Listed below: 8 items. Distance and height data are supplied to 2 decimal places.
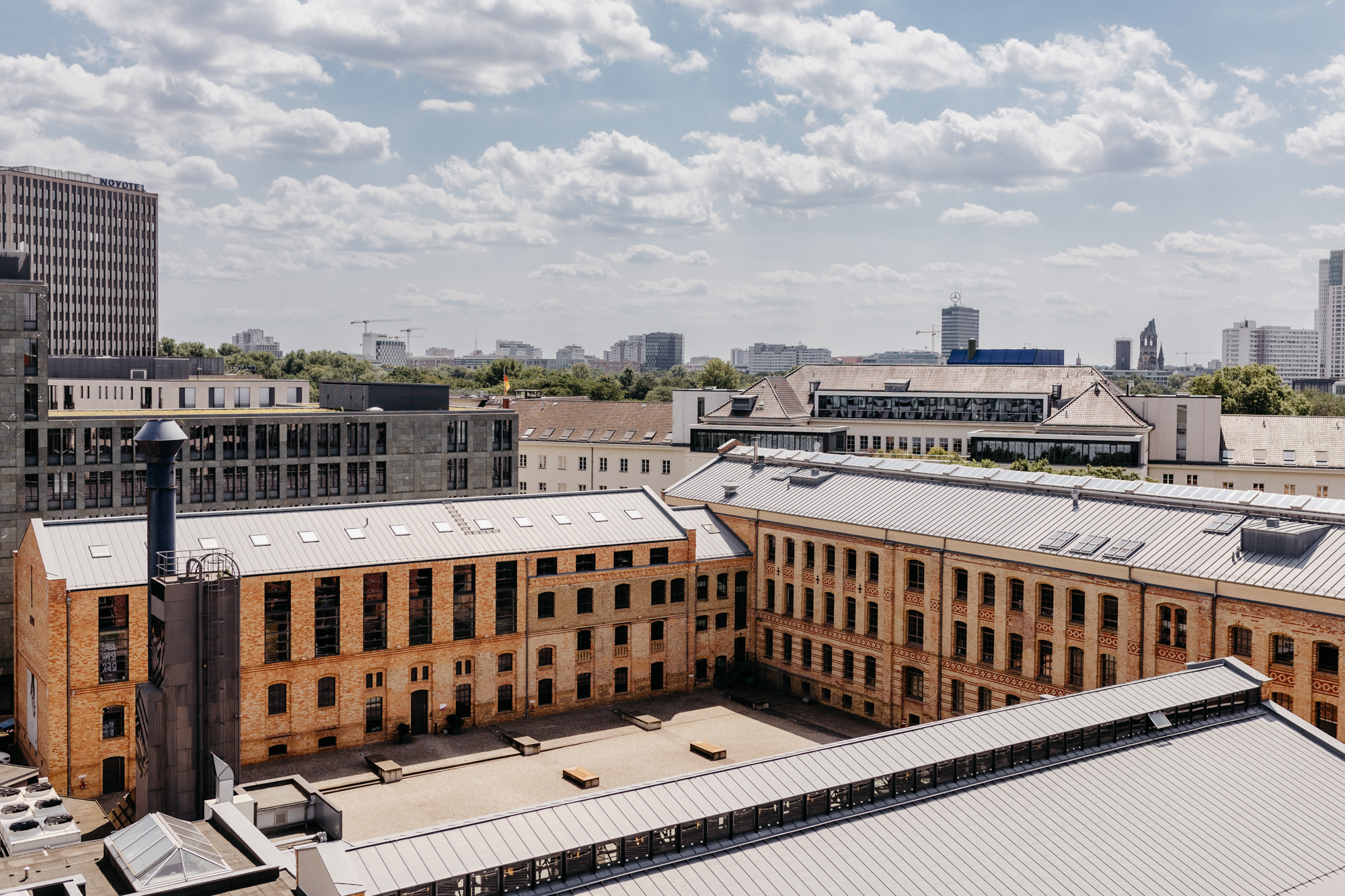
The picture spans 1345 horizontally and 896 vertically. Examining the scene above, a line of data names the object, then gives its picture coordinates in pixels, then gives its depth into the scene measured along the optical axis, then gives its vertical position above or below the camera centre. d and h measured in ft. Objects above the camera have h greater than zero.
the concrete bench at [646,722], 205.05 -60.53
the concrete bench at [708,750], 188.03 -60.40
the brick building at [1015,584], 153.07 -28.94
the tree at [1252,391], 467.11 +8.29
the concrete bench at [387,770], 177.78 -60.74
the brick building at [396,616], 173.17 -39.12
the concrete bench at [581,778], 174.91 -60.85
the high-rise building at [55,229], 627.87 +100.93
